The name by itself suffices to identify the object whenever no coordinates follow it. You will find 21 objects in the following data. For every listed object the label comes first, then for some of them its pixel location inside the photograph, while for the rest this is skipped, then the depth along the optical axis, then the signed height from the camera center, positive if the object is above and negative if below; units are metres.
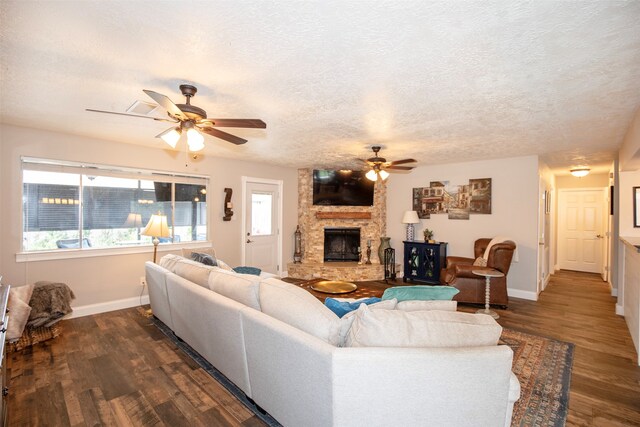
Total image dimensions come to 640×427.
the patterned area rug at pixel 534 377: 2.09 -1.38
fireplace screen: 6.71 -0.67
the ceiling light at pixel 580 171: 5.86 +0.86
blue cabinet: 5.72 -0.89
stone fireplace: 6.59 -0.13
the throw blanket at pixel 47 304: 3.20 -1.00
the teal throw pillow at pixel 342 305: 1.99 -0.62
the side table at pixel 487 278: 4.02 -0.86
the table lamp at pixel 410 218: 5.96 -0.07
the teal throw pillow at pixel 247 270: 3.92 -0.75
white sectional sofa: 1.47 -0.83
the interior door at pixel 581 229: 7.05 -0.33
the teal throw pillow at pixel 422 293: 1.95 -0.51
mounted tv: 6.52 +0.59
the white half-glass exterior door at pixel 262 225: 5.88 -0.23
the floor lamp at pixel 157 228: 3.96 -0.20
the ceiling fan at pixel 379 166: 4.34 +0.72
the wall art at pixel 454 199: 5.45 +0.31
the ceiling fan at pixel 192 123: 2.24 +0.73
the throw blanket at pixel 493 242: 4.69 -0.43
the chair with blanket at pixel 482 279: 4.41 -0.97
